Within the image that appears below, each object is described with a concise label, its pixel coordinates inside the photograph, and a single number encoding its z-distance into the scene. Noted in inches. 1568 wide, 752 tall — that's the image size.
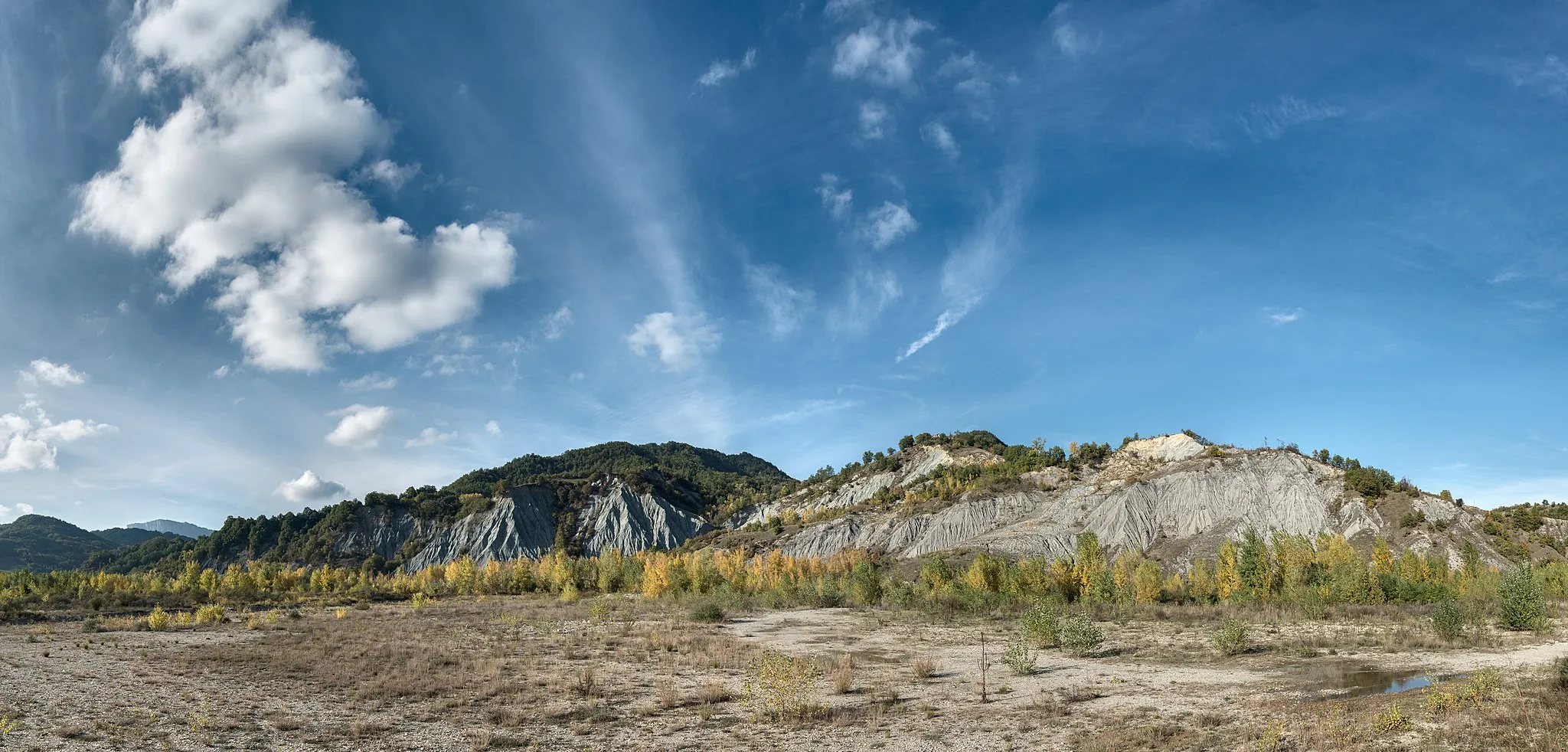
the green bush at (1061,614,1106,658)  1205.1
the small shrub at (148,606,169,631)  1820.9
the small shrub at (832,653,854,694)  874.8
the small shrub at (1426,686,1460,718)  598.5
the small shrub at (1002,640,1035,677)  1005.8
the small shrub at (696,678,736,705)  835.4
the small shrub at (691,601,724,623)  2155.5
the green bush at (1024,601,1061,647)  1256.2
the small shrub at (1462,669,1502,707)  617.9
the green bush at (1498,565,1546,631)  1349.7
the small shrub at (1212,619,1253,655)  1146.7
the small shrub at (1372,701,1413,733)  547.8
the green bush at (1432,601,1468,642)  1195.9
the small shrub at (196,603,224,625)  2021.4
